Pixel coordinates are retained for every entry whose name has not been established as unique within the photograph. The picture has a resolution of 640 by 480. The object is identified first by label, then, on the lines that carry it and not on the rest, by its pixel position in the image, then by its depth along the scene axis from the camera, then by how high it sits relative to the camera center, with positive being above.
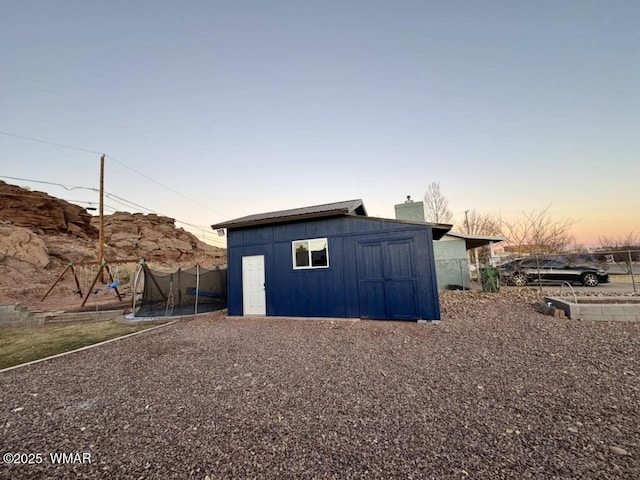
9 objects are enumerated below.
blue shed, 7.06 -0.02
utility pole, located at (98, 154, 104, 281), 17.15 +5.86
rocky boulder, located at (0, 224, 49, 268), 18.48 +2.76
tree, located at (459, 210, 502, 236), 23.77 +3.43
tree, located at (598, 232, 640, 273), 14.29 +0.39
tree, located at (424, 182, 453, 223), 24.57 +5.42
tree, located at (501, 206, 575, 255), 16.67 +1.35
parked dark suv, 12.64 -1.03
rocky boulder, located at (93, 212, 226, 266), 34.55 +5.20
